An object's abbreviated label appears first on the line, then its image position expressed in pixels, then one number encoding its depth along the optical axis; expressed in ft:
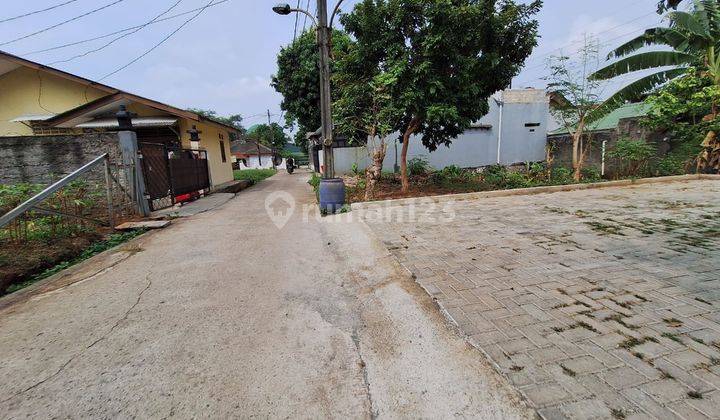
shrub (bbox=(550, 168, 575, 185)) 34.47
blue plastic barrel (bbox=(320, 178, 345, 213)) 25.07
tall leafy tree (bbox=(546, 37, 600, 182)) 32.17
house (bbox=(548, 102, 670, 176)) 40.57
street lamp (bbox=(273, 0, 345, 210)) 25.09
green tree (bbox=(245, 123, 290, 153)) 160.33
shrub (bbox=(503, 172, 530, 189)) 32.78
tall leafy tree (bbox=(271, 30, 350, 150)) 59.52
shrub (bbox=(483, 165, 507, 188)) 34.47
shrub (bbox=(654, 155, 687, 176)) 37.29
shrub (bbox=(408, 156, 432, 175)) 43.78
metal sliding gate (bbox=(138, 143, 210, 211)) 25.60
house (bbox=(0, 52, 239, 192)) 34.14
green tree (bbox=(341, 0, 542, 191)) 25.12
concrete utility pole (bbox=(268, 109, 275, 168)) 154.74
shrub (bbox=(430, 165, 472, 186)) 38.65
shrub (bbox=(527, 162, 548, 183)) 35.94
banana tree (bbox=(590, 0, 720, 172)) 29.99
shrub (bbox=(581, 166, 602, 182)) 35.96
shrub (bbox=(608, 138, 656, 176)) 34.43
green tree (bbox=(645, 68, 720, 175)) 32.42
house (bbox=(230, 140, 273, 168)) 167.43
